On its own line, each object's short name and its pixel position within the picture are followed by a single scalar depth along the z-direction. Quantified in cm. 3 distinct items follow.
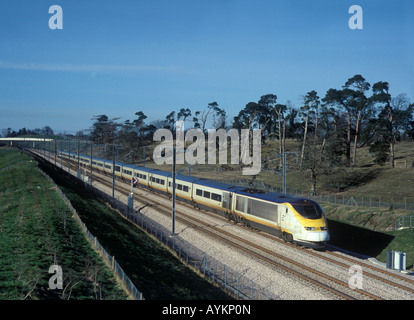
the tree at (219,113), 12388
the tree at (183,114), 14600
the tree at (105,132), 12287
